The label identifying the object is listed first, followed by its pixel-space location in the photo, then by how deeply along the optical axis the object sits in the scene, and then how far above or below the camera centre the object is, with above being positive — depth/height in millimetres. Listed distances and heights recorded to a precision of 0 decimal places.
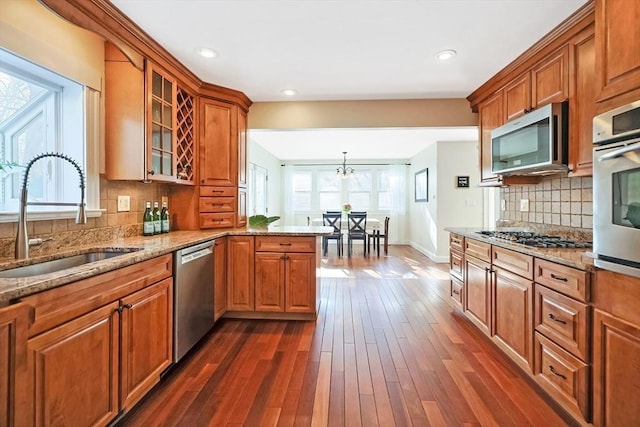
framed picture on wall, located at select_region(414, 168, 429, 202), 6598 +663
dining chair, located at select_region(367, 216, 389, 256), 6547 -473
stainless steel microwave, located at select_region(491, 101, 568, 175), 2002 +525
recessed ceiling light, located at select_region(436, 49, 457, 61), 2320 +1253
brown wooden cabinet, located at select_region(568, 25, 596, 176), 1840 +713
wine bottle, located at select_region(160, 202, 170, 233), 2668 -59
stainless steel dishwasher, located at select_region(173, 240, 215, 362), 1982 -600
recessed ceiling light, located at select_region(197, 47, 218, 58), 2328 +1269
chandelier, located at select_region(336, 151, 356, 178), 7480 +1141
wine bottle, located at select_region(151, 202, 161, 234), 2574 -53
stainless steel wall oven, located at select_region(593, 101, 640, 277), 1203 +106
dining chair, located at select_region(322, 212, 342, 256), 6422 -245
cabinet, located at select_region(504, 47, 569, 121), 2059 +967
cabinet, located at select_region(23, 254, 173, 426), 1080 -572
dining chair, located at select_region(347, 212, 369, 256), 6383 -305
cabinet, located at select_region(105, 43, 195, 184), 2186 +704
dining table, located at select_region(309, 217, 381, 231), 6750 -231
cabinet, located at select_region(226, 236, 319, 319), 2826 -569
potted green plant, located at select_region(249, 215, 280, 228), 3344 -93
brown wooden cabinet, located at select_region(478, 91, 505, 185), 2758 +860
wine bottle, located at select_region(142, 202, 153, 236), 2496 -72
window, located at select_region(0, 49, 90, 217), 1698 +531
